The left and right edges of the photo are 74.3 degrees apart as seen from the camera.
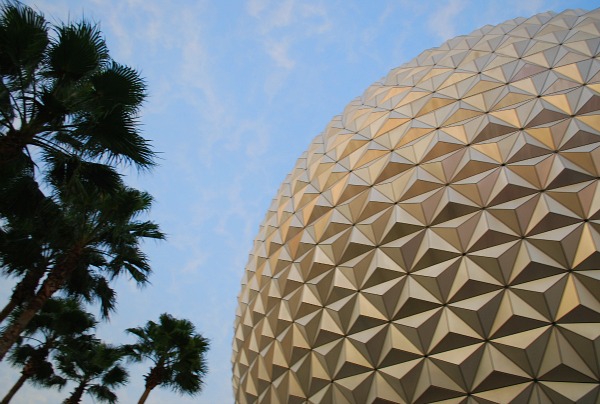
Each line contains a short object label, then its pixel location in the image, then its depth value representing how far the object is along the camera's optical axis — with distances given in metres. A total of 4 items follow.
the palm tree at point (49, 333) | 15.73
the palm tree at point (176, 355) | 15.99
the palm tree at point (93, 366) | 16.70
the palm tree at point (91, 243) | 9.96
